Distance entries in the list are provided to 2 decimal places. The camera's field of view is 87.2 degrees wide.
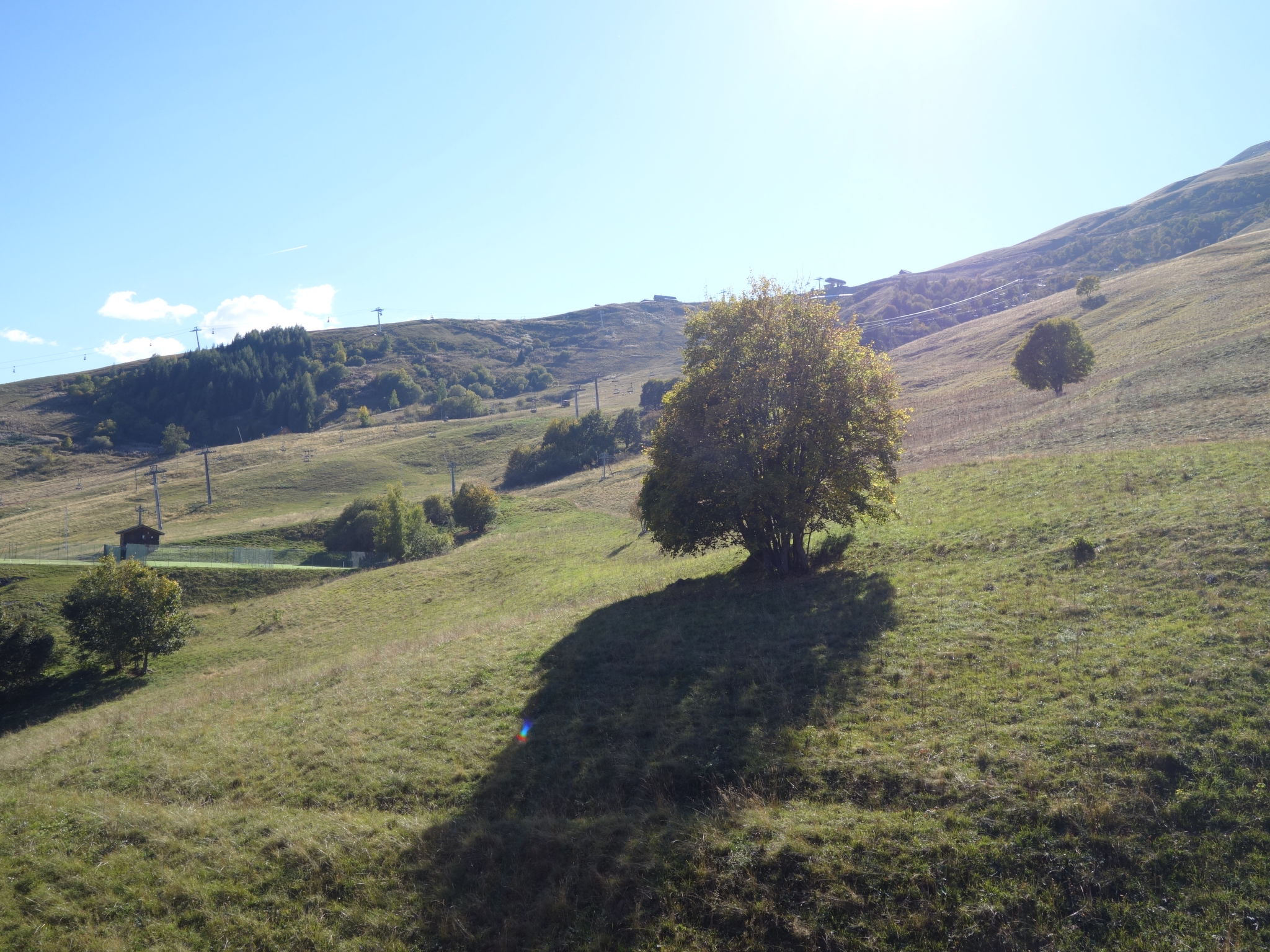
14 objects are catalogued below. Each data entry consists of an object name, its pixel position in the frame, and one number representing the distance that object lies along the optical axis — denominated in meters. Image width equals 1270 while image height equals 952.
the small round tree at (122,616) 31.75
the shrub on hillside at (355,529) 59.47
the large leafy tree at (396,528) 53.94
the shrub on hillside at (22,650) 29.91
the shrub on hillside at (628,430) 94.55
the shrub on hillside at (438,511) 64.12
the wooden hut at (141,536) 51.28
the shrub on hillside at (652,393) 113.81
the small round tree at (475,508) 62.81
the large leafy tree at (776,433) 22.47
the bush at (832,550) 24.75
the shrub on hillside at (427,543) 54.44
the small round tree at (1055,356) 55.03
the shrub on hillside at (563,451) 88.12
